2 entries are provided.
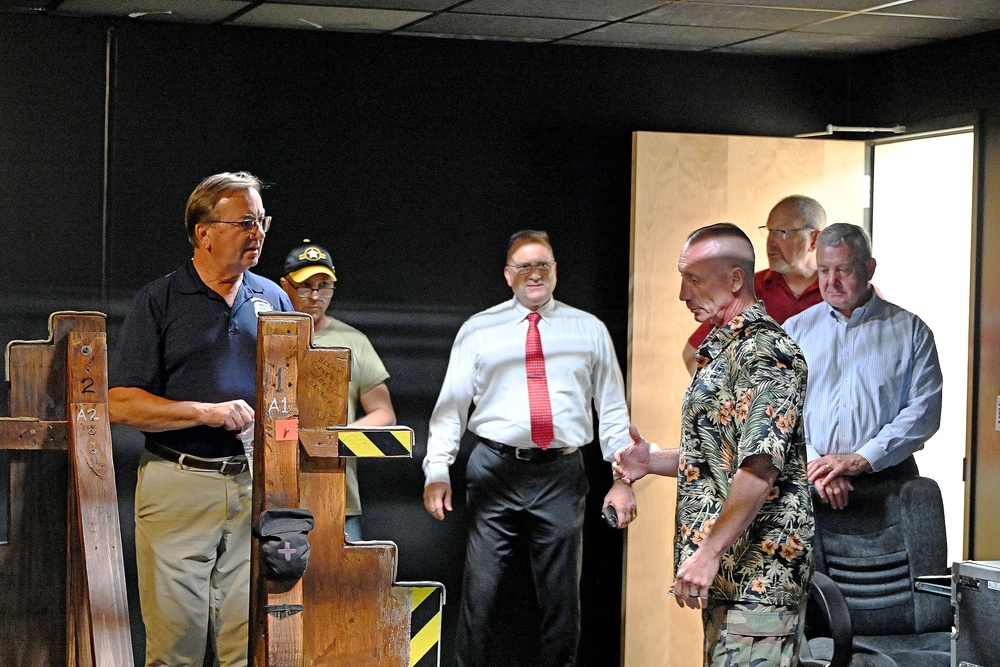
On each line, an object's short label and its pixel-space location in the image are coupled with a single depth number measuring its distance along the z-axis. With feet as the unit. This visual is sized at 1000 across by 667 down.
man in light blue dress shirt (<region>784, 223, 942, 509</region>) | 16.07
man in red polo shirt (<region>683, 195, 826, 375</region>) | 17.22
